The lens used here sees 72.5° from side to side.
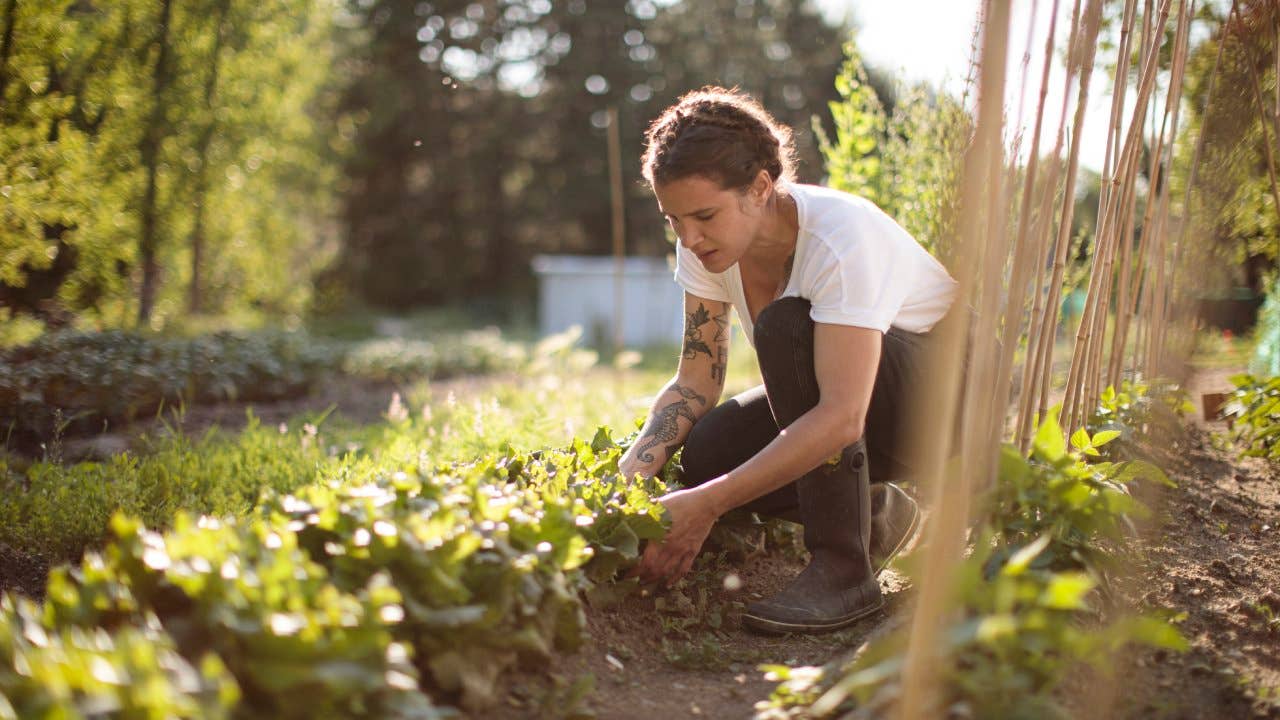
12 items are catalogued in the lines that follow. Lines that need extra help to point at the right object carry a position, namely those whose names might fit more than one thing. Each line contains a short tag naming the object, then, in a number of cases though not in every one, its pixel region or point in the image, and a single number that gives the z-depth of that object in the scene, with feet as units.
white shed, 39.96
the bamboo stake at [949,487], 3.51
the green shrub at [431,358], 22.17
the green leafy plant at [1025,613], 3.74
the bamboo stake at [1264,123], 7.94
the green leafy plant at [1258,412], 8.36
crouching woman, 5.91
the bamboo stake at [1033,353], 5.93
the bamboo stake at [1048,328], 5.35
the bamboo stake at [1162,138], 7.31
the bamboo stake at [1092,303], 6.55
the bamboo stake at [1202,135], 8.63
